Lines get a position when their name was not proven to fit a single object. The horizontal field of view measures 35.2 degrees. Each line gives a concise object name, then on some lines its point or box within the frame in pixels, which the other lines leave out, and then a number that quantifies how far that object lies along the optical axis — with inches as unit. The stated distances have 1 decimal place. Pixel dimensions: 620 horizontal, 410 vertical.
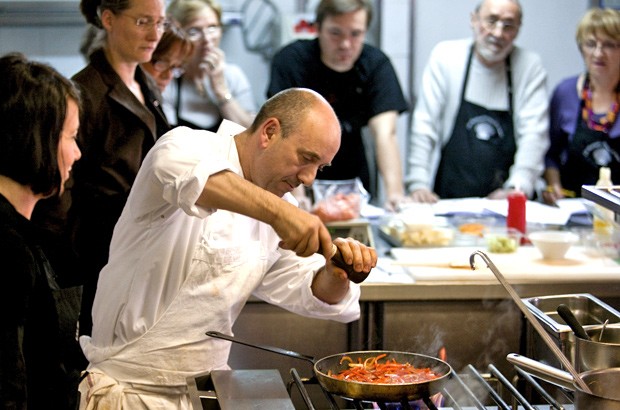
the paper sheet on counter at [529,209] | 173.2
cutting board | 143.3
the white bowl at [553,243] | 150.6
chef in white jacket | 97.7
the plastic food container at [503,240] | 156.7
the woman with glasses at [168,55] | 160.6
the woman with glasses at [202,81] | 203.6
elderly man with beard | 218.2
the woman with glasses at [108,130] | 142.7
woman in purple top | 206.1
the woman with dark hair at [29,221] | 88.5
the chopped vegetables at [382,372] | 87.0
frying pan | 82.3
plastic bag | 159.5
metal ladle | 75.4
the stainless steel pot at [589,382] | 72.2
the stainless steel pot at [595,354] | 85.1
